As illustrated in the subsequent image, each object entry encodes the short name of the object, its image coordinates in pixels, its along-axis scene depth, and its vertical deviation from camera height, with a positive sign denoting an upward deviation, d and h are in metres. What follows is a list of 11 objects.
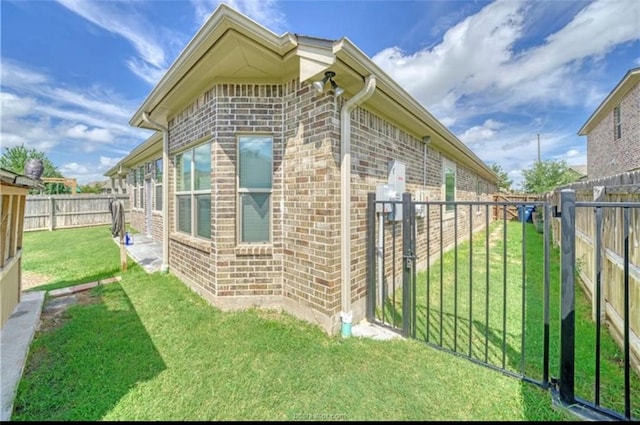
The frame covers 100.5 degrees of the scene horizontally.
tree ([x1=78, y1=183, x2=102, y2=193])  31.91 +2.85
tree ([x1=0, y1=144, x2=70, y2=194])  25.52 +5.57
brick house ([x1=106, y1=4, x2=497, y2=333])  3.14 +0.76
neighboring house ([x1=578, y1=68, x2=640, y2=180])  11.27 +4.00
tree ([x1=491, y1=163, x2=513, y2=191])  39.56 +5.38
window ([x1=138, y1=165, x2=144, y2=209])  11.18 +1.08
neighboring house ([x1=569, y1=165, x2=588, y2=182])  29.31 +4.55
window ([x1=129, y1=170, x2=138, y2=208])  12.23 +1.26
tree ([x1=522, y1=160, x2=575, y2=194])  30.61 +4.09
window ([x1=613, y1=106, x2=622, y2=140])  12.86 +4.15
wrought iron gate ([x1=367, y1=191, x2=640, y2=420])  2.04 -1.41
